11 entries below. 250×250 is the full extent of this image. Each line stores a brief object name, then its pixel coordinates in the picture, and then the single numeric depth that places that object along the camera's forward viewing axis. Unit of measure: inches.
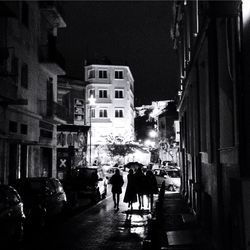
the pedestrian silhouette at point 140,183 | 811.4
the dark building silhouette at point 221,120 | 292.5
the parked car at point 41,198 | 587.2
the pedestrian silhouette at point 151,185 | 812.0
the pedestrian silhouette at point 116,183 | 880.9
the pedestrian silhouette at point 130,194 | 737.6
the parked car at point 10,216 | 417.7
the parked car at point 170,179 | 1314.0
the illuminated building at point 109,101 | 3110.2
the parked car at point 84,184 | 929.5
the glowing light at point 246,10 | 276.4
